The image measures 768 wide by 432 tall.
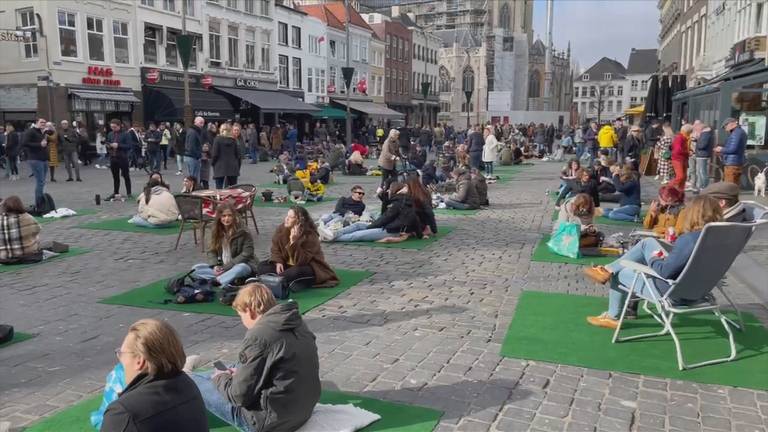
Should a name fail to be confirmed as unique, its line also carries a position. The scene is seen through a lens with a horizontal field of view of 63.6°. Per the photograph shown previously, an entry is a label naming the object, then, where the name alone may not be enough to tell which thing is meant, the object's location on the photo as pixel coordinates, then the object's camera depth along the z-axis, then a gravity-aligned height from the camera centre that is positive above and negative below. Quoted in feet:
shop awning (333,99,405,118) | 155.63 +7.29
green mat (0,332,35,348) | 17.29 -5.77
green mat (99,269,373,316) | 20.57 -5.66
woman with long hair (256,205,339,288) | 22.13 -4.23
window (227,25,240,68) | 114.11 +16.89
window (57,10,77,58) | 80.43 +13.31
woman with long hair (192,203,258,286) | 22.25 -4.22
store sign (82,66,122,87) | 83.96 +7.95
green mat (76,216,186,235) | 34.94 -5.27
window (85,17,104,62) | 84.48 +13.35
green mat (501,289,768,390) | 15.34 -5.69
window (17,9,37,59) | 79.77 +14.23
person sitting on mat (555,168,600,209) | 37.19 -2.96
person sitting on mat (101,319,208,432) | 7.80 -3.33
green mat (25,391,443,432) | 12.46 -5.82
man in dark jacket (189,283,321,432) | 11.16 -4.28
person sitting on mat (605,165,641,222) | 37.40 -3.62
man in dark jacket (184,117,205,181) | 44.78 -0.65
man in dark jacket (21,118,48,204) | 43.24 -1.04
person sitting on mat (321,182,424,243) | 31.99 -4.68
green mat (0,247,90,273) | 26.18 -5.55
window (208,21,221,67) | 108.37 +16.42
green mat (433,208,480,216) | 41.70 -5.09
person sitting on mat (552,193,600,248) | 28.12 -3.60
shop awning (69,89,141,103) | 80.79 +5.44
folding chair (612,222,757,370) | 15.07 -3.40
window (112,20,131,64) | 88.58 +13.46
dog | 42.98 -3.12
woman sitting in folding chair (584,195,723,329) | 15.72 -3.24
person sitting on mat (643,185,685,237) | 28.12 -3.49
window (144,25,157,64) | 94.02 +13.87
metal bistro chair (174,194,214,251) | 30.83 -3.65
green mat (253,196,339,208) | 45.29 -4.93
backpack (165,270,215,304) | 21.13 -5.27
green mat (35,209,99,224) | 38.11 -5.13
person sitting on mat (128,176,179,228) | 35.32 -4.08
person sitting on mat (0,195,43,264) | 25.98 -4.27
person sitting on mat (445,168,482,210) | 43.37 -4.28
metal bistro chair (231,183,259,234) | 32.62 -3.48
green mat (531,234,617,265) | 27.22 -5.40
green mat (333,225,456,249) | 31.12 -5.42
